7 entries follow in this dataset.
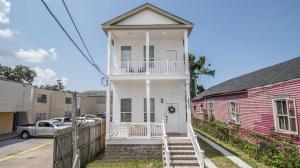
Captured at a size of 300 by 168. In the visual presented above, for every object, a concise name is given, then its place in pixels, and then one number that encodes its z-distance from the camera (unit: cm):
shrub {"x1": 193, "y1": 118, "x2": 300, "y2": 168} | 800
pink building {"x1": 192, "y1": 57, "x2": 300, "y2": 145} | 880
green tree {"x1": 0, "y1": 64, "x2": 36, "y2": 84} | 5203
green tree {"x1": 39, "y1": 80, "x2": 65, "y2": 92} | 7244
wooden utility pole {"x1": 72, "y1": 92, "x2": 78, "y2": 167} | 768
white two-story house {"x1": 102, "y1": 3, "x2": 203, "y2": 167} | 1083
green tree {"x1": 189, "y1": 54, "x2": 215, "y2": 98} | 3861
